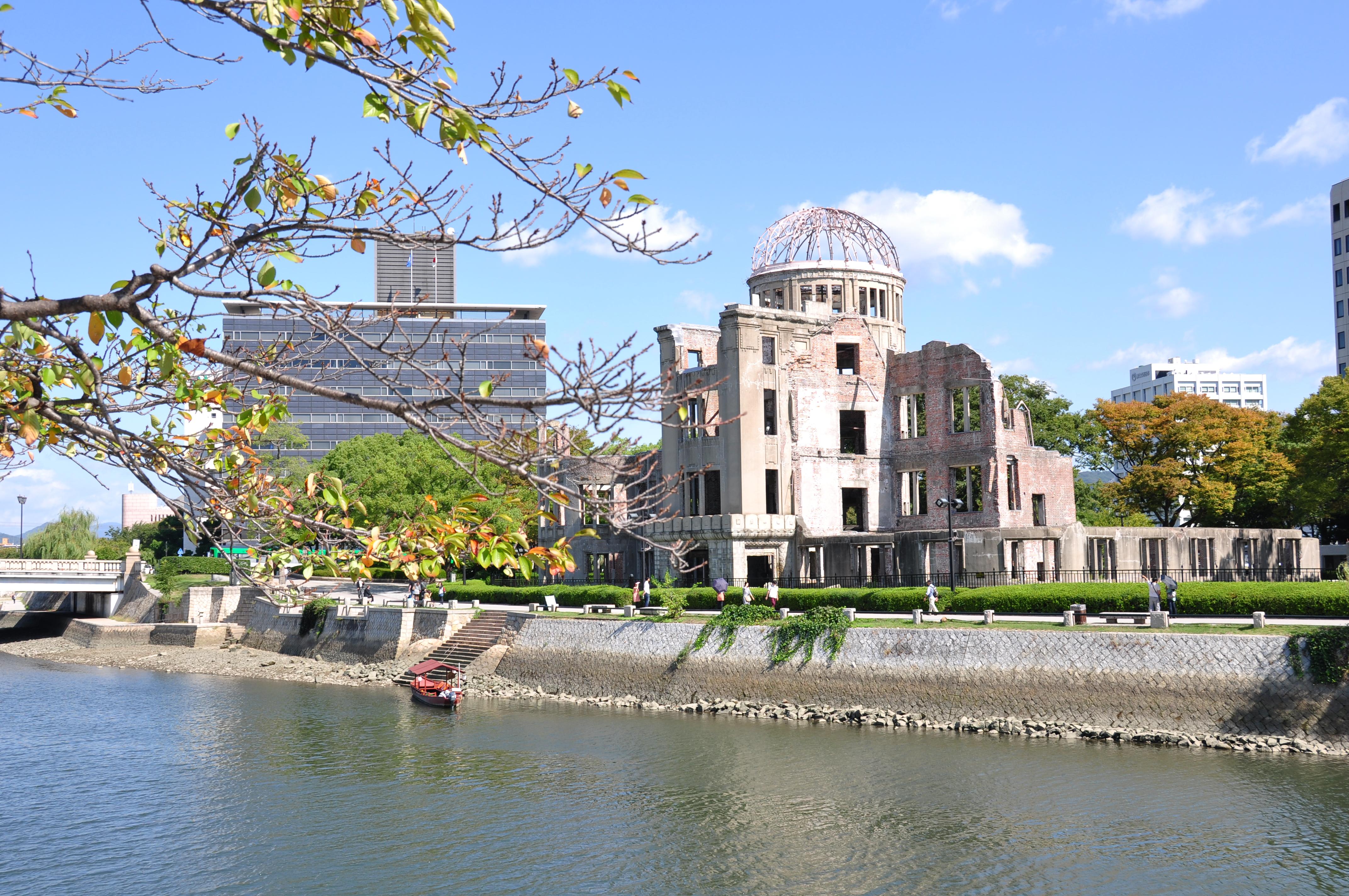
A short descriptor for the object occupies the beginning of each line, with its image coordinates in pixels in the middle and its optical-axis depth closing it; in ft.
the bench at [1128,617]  108.58
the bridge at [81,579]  203.51
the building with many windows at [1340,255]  286.66
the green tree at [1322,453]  173.47
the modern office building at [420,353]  351.67
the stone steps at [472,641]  152.97
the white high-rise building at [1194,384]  567.18
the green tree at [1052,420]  231.09
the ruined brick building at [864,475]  163.12
